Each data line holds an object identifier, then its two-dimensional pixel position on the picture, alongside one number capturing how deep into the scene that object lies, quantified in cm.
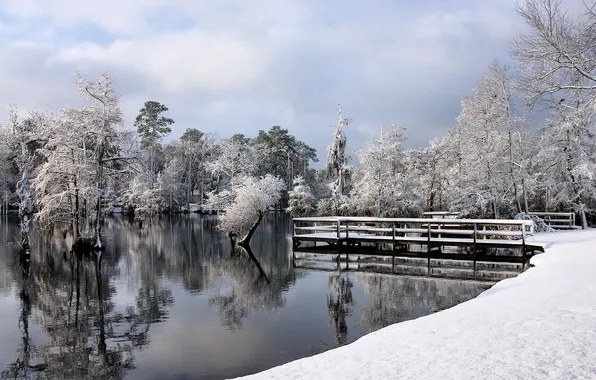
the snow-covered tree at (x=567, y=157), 2717
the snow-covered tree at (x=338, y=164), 4069
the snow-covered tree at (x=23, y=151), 2186
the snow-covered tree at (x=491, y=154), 2761
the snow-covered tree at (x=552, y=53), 1094
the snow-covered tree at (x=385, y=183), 3441
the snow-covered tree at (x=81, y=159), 2523
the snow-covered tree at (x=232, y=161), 6462
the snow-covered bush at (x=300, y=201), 5331
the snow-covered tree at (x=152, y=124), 7331
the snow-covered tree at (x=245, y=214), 2881
